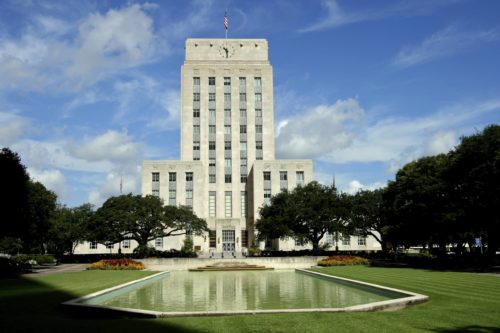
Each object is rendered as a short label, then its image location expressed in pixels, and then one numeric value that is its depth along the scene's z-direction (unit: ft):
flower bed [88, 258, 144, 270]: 146.51
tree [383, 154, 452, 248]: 144.87
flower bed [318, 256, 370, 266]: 153.48
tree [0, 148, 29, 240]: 127.95
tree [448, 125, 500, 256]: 124.77
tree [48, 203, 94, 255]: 204.03
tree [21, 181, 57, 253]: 148.77
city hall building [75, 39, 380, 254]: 303.48
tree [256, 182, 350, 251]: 195.00
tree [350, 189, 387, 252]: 213.66
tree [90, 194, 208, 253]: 194.70
